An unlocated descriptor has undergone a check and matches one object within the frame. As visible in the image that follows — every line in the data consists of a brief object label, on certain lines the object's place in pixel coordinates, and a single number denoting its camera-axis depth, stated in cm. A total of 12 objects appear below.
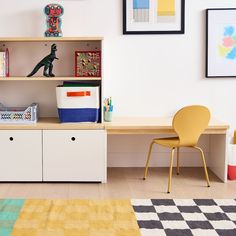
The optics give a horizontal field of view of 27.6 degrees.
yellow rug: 302
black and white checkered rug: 303
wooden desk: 409
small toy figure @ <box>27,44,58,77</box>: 425
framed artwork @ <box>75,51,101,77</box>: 422
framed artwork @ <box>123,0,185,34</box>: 445
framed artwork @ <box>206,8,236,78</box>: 448
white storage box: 413
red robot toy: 422
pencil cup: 431
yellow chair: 386
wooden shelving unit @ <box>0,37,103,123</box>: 446
